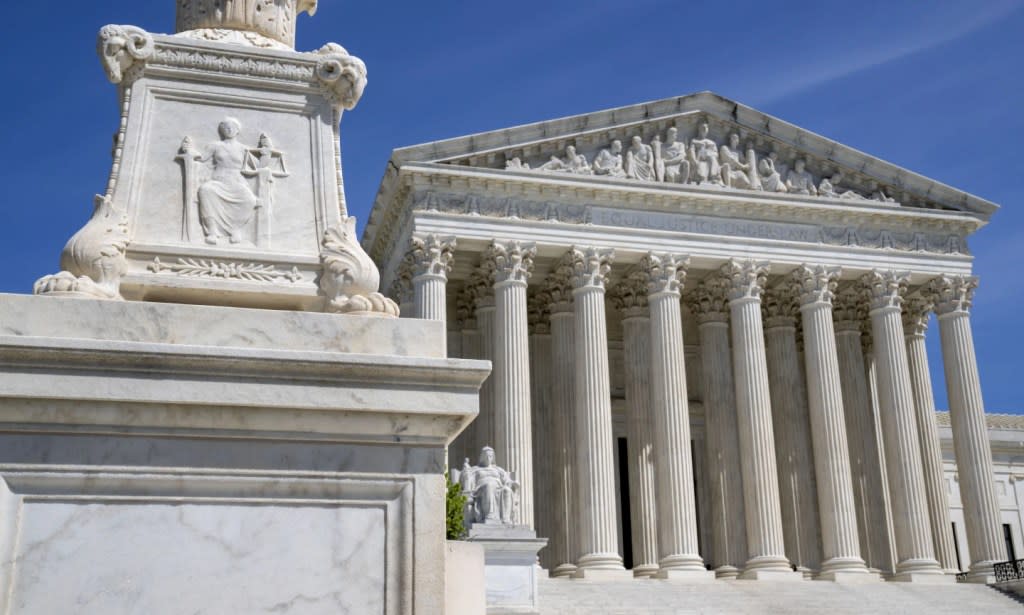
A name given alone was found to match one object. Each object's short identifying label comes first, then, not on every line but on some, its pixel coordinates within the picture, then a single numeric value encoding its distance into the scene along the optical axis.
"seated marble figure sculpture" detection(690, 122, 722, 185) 44.28
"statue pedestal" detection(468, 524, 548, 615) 26.39
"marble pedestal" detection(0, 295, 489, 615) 4.77
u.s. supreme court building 40.47
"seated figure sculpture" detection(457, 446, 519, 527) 29.06
